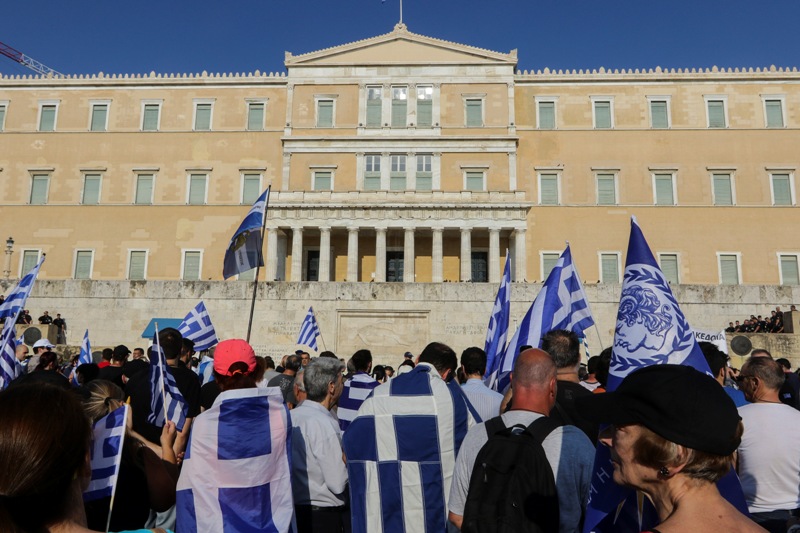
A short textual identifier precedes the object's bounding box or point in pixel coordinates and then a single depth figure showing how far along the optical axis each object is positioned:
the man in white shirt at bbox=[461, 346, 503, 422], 4.12
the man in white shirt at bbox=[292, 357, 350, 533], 3.69
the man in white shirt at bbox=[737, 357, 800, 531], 3.51
